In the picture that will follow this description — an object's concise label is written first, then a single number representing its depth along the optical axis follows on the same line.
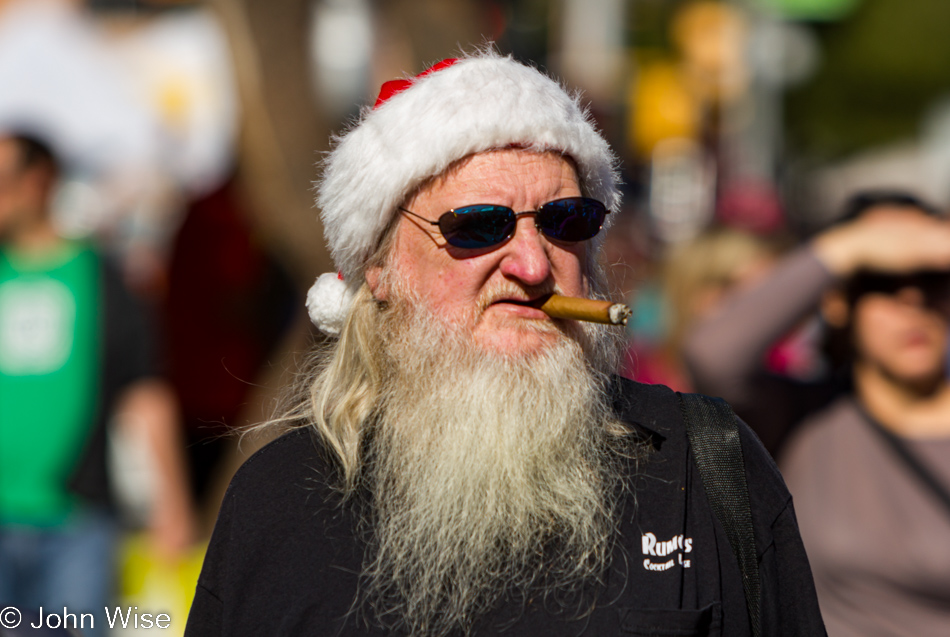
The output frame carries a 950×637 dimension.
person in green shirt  9.20
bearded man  4.20
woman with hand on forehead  6.20
